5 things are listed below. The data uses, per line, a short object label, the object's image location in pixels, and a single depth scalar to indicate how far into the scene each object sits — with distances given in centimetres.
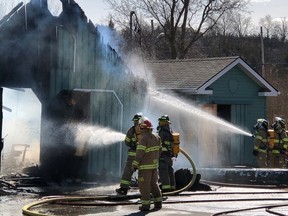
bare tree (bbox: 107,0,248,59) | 4516
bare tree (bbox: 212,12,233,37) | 5984
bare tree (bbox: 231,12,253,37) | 7241
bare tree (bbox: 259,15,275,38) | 8371
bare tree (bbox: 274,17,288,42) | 8688
